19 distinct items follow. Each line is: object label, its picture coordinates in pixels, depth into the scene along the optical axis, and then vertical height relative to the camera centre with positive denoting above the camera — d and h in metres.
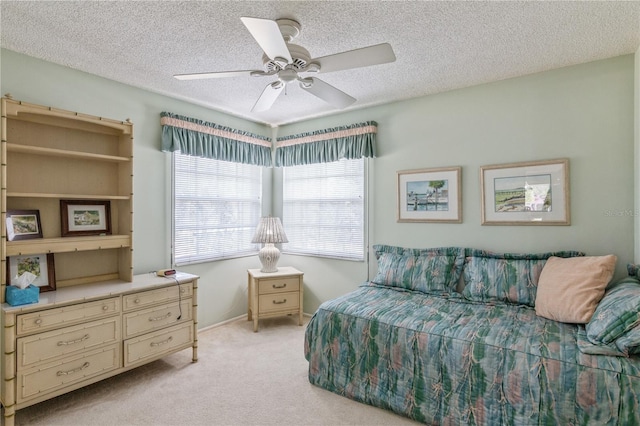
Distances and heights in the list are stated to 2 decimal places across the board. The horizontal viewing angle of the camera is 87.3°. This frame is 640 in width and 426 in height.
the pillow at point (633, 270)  2.31 -0.40
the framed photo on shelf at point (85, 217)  2.72 -0.02
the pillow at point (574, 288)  2.22 -0.52
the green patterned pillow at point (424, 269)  3.10 -0.54
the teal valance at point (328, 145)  3.73 +0.83
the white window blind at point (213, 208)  3.63 +0.08
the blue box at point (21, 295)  2.15 -0.53
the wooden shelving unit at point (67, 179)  2.39 +0.29
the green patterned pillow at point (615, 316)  1.76 -0.56
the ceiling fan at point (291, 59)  1.68 +0.90
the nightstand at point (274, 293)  3.76 -0.92
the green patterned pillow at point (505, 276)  2.68 -0.53
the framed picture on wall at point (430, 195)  3.29 +0.19
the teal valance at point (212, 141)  3.40 +0.84
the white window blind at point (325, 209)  3.96 +0.06
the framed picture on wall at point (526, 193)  2.78 +0.18
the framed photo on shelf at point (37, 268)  2.38 -0.40
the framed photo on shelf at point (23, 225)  2.41 -0.08
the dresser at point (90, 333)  2.10 -0.87
